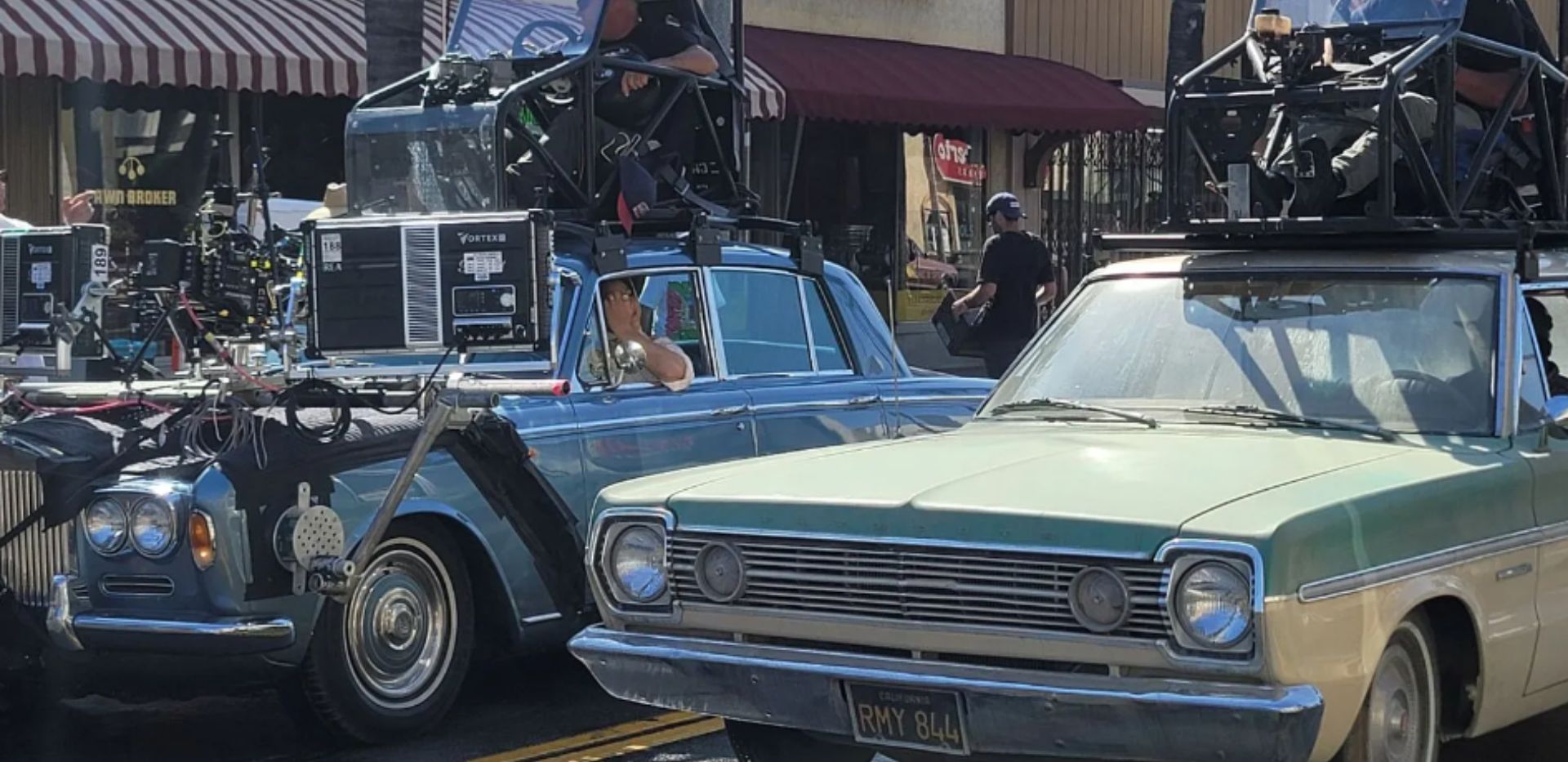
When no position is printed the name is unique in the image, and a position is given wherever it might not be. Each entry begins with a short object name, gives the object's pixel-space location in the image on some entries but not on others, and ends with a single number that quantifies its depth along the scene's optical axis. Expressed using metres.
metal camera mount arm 6.09
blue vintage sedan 6.21
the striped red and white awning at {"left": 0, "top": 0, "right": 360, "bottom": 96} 13.00
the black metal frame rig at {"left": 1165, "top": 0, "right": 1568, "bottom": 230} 6.62
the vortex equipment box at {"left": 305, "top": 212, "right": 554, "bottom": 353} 6.38
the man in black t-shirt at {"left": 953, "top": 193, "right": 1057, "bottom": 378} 13.05
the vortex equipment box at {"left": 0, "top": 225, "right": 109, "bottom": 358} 7.07
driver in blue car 7.59
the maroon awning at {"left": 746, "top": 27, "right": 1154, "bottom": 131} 18.41
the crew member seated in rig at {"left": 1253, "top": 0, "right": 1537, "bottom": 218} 6.80
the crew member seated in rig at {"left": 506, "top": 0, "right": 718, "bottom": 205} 8.76
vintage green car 4.58
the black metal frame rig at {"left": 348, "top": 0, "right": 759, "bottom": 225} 8.38
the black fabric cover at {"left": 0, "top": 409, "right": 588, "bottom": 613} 6.26
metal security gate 23.73
